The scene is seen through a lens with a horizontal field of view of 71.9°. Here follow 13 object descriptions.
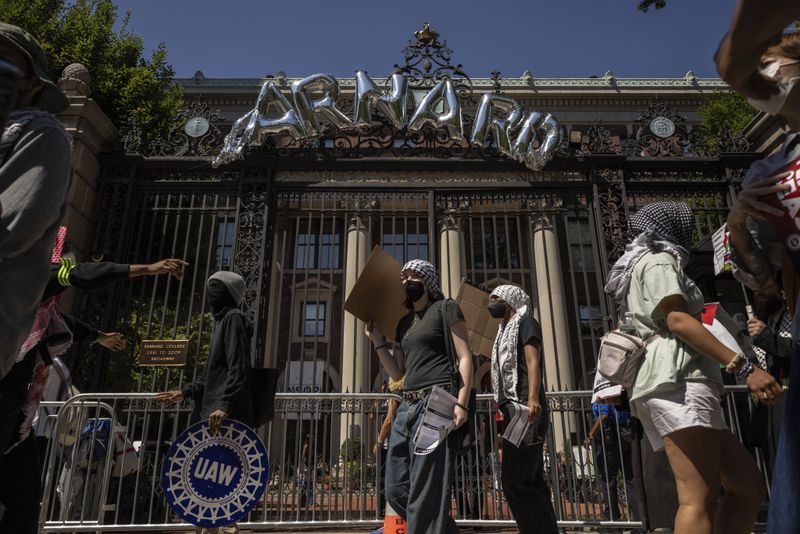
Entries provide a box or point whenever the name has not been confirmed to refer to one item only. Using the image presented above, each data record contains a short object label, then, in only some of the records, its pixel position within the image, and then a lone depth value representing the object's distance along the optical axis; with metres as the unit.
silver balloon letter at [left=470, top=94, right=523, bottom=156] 8.45
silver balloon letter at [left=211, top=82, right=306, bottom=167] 8.20
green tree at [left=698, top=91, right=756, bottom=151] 17.53
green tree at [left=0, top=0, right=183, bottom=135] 13.90
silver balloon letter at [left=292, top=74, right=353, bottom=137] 8.58
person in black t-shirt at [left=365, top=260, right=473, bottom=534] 3.25
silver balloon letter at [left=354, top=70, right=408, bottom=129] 8.65
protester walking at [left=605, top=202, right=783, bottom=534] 2.55
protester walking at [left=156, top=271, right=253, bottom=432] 3.98
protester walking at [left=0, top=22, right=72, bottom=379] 1.58
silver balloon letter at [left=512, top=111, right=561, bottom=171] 8.27
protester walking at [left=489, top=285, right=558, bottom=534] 3.71
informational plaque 7.21
